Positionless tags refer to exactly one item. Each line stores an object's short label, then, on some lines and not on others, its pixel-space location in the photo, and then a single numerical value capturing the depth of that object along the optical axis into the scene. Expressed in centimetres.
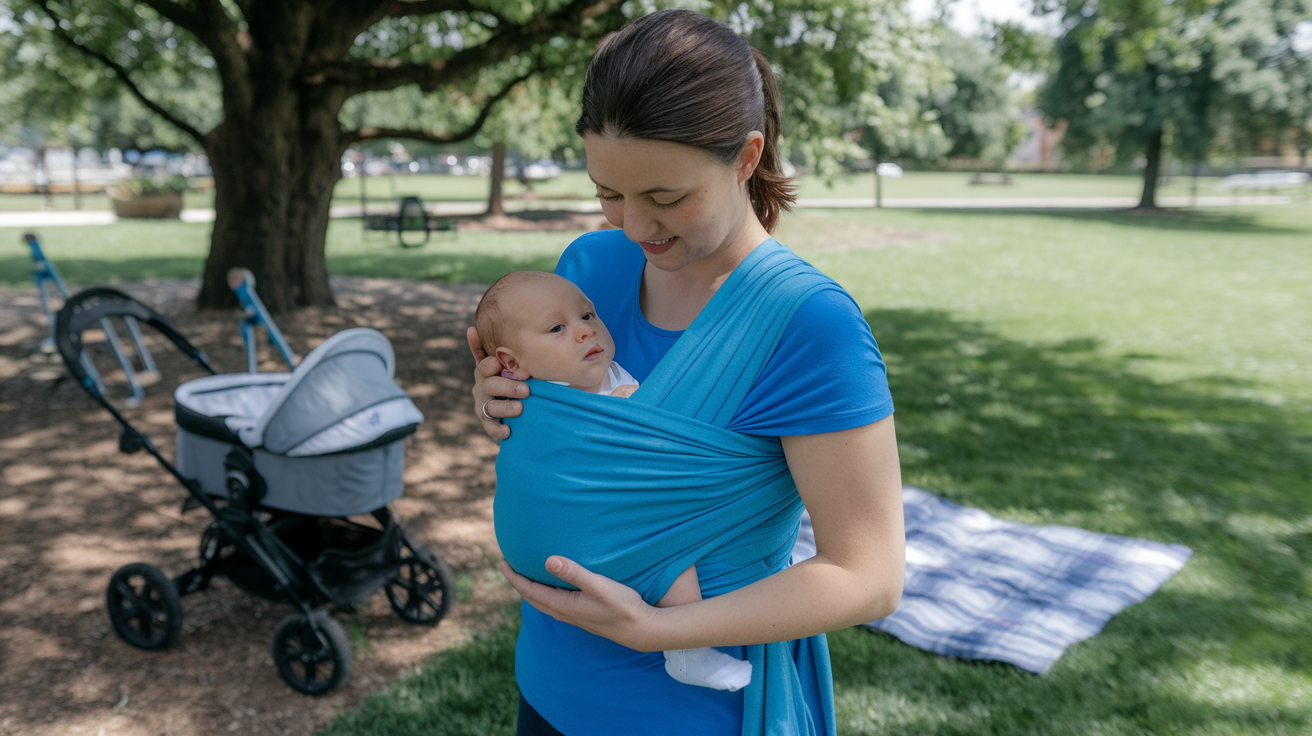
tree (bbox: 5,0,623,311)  762
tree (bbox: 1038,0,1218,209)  2533
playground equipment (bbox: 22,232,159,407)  620
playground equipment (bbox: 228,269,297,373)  426
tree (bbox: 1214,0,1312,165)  2416
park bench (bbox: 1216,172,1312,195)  3922
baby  136
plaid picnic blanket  363
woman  107
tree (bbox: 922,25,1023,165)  4556
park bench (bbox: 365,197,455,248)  1650
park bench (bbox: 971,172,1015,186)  5112
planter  2309
